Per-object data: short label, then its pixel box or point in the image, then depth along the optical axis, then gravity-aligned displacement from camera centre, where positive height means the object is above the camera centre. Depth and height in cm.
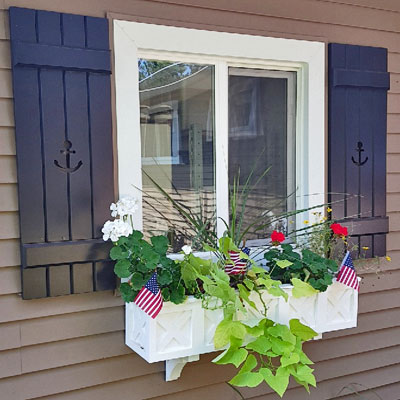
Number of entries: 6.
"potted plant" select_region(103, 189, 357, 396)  185 -54
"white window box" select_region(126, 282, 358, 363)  188 -63
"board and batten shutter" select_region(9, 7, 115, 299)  185 +6
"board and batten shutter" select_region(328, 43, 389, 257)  243 +9
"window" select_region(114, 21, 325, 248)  208 +21
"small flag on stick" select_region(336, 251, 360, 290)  216 -49
